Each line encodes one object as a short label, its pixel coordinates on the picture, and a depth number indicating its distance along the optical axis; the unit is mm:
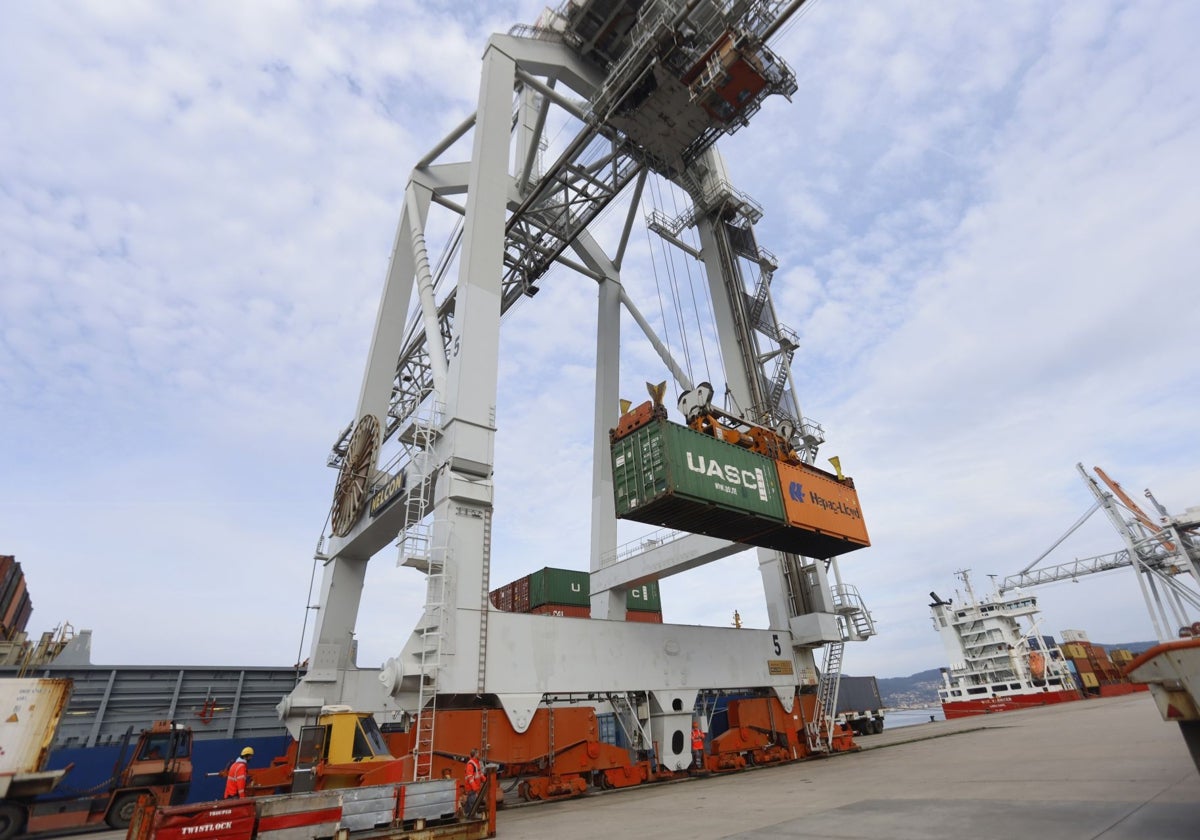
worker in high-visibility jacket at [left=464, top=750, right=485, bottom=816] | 9789
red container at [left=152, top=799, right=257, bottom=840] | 6789
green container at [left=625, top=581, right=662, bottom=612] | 25994
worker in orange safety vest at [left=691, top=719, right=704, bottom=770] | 17391
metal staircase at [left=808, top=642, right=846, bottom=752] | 20562
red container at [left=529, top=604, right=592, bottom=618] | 25633
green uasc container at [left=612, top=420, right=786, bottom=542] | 14393
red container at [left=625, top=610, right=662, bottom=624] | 25625
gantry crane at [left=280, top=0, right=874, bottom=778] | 13836
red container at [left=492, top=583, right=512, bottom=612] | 28562
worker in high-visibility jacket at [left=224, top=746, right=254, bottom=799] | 9633
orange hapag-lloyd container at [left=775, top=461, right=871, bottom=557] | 16953
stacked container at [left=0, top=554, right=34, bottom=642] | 25444
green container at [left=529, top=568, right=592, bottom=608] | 26094
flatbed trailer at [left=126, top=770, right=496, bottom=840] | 6906
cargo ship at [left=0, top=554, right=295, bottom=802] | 17125
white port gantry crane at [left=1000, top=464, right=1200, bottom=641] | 47906
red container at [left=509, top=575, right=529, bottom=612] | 27078
